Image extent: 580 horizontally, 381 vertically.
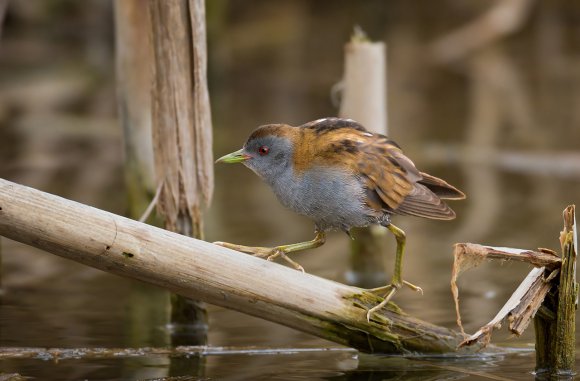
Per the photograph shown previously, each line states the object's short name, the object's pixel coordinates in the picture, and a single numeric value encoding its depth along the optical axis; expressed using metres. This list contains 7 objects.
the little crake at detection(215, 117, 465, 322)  10.13
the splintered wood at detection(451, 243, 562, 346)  8.91
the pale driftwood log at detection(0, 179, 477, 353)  8.78
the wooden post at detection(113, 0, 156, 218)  14.04
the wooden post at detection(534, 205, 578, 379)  9.25
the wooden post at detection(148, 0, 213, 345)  11.39
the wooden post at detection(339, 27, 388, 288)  13.84
